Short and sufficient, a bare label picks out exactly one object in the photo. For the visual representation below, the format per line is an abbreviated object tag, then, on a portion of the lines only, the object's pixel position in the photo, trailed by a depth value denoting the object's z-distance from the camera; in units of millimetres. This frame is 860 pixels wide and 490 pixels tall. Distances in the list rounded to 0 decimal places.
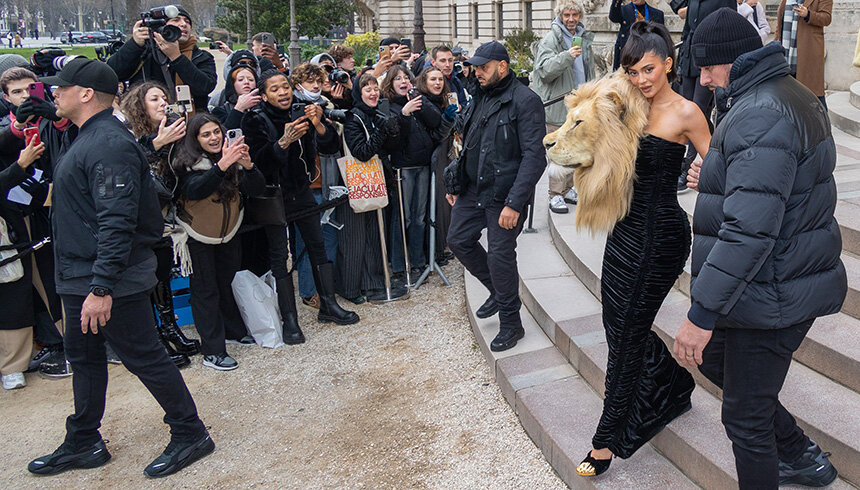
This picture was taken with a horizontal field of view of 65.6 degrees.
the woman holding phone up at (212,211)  4652
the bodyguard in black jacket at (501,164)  4250
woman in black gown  2852
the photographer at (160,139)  4566
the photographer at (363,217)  5676
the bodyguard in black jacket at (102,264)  3379
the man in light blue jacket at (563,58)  6914
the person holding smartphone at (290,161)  5180
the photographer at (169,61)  5500
